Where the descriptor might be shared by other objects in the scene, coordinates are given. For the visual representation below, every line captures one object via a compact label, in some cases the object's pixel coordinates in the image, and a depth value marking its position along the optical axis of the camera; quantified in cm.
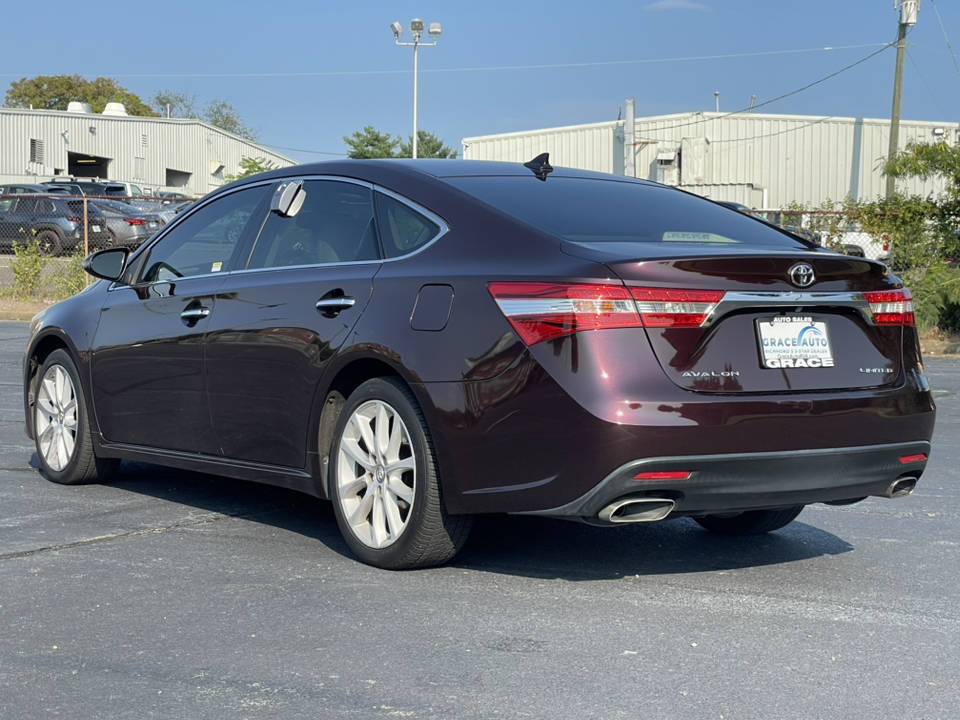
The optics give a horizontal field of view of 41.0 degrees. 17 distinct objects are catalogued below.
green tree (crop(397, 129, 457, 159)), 12594
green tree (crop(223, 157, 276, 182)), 2689
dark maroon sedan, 435
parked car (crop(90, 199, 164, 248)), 2955
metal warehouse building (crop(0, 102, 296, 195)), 5459
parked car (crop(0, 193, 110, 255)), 2911
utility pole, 3419
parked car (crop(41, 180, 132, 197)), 3516
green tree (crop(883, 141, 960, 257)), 1842
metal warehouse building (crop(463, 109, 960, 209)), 4512
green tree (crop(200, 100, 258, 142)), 11488
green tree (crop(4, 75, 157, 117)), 9506
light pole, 4258
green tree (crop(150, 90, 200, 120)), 11144
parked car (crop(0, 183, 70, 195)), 3393
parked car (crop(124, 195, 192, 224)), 3218
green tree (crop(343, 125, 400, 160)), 10800
